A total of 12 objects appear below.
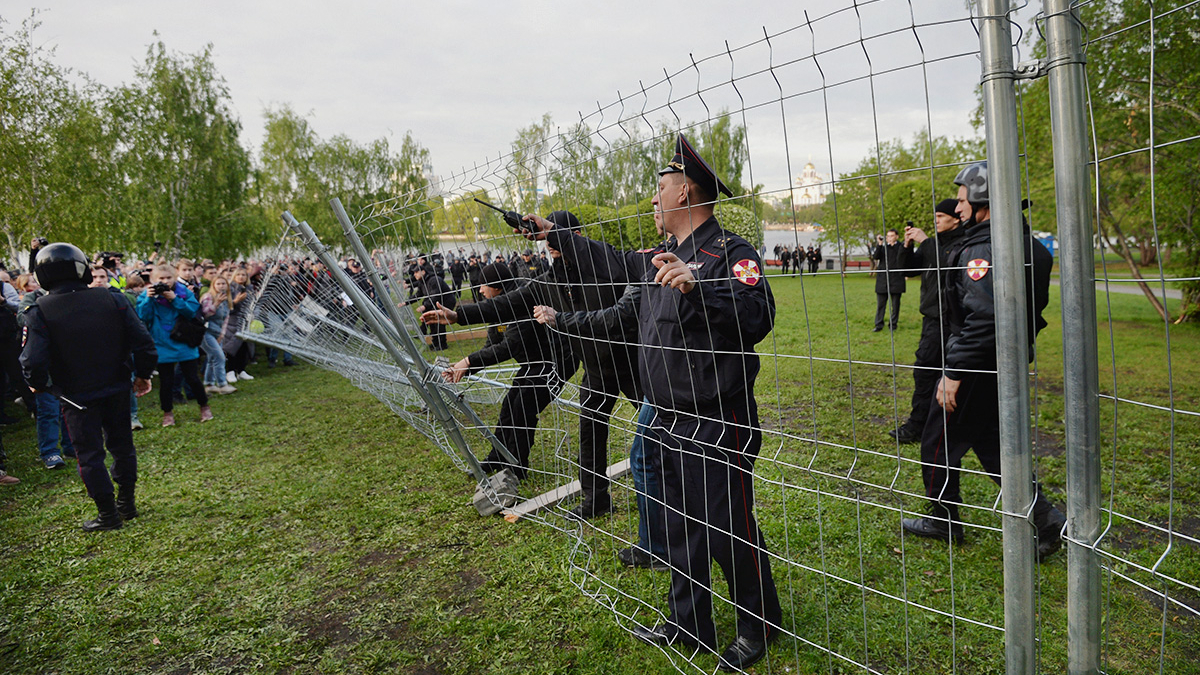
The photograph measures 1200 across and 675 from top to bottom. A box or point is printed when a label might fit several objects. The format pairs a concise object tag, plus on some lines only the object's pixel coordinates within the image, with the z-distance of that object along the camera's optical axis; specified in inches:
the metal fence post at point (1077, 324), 51.4
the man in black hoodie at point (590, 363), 141.9
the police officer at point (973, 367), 113.7
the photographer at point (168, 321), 268.2
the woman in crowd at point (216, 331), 331.9
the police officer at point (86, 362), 166.9
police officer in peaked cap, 89.9
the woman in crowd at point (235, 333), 351.9
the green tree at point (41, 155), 546.9
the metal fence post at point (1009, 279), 55.8
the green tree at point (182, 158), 966.4
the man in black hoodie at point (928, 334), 164.2
